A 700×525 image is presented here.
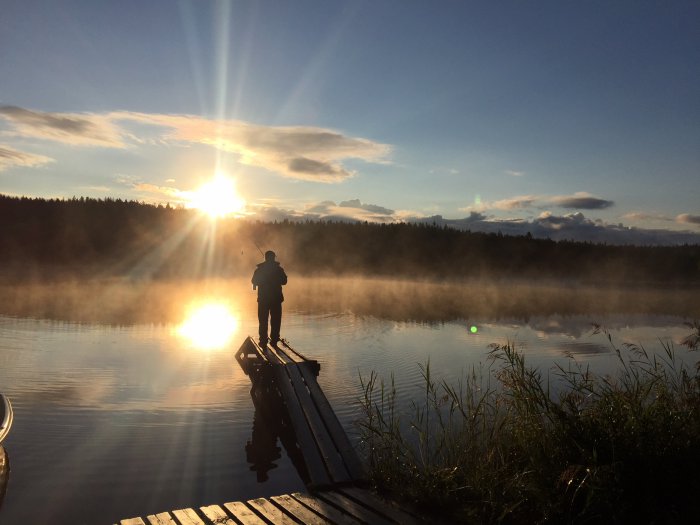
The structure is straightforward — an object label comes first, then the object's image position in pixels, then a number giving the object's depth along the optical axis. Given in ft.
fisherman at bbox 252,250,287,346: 43.16
